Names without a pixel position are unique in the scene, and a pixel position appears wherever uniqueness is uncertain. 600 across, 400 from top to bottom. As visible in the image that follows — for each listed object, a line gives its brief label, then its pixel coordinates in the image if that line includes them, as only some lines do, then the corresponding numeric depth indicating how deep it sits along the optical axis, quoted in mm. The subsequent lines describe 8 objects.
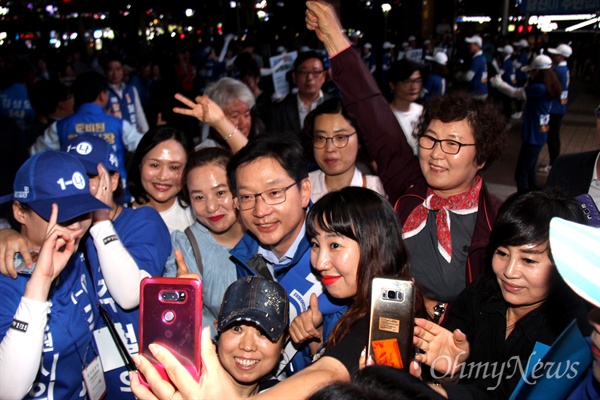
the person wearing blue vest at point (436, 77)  8250
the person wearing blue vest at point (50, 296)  1767
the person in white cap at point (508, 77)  11298
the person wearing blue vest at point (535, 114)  6668
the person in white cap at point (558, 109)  7664
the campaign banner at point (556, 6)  8555
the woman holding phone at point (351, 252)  1772
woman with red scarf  2256
